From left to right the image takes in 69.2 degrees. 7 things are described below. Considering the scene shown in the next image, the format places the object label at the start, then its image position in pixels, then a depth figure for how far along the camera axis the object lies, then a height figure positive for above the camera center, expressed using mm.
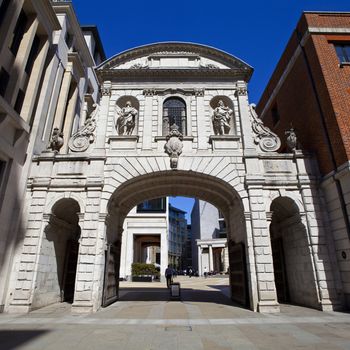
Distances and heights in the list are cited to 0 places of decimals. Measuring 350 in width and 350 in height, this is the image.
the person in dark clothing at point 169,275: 20812 -283
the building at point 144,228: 35500 +5842
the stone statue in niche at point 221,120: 14266 +8036
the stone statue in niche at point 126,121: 14516 +8133
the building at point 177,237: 83838 +11531
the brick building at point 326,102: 11117 +8462
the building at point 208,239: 54406 +6589
